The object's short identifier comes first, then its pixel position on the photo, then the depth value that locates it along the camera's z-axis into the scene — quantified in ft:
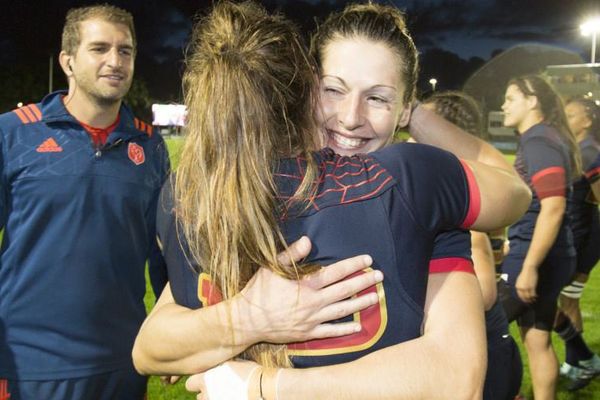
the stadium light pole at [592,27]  122.52
